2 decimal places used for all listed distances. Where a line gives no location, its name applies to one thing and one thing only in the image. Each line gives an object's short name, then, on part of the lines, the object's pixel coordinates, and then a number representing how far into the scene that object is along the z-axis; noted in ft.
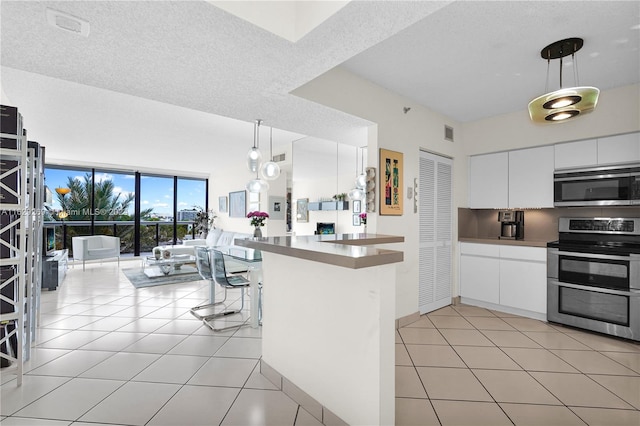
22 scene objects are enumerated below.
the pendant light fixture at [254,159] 11.14
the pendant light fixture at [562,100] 7.21
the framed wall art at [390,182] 10.69
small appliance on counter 13.69
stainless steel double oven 9.72
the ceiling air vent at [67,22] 5.12
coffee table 19.43
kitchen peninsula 5.19
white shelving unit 7.20
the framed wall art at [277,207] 20.90
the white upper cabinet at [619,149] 10.17
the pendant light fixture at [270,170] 11.31
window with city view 24.64
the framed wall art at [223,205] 27.79
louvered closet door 12.48
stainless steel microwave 10.18
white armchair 21.09
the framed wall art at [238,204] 24.68
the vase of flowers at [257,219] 14.14
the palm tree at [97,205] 24.93
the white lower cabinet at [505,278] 11.88
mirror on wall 18.21
